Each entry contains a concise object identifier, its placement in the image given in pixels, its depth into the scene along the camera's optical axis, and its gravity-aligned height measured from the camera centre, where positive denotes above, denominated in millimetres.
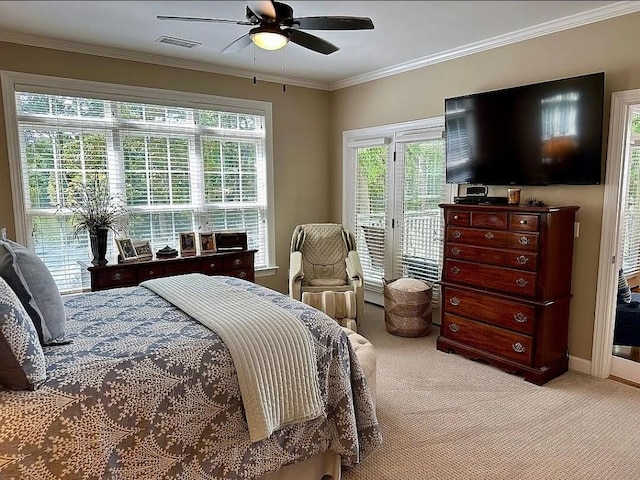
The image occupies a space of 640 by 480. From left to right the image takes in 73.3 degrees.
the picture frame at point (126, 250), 3943 -529
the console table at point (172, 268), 3760 -726
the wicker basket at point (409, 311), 4312 -1223
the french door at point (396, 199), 4602 -97
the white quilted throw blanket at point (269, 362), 1839 -758
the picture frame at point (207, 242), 4492 -527
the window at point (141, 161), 3900 +315
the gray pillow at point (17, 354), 1502 -568
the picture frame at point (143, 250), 4094 -552
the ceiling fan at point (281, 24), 2486 +997
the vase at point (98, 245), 3857 -468
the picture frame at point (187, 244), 4359 -527
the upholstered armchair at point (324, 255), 4594 -708
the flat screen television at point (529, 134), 3223 +455
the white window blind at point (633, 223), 4301 -375
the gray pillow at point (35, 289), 1851 -426
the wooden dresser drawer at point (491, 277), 3324 -722
